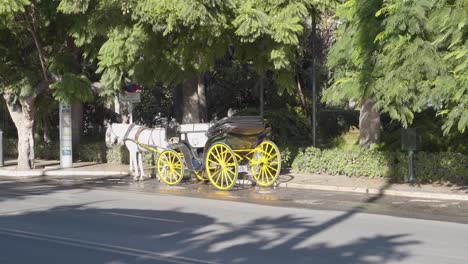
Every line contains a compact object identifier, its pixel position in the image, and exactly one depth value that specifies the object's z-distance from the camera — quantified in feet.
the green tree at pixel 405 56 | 42.42
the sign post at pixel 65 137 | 85.20
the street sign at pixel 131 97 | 79.77
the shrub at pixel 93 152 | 92.68
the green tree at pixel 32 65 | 75.87
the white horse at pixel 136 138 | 70.90
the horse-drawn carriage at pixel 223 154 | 61.36
